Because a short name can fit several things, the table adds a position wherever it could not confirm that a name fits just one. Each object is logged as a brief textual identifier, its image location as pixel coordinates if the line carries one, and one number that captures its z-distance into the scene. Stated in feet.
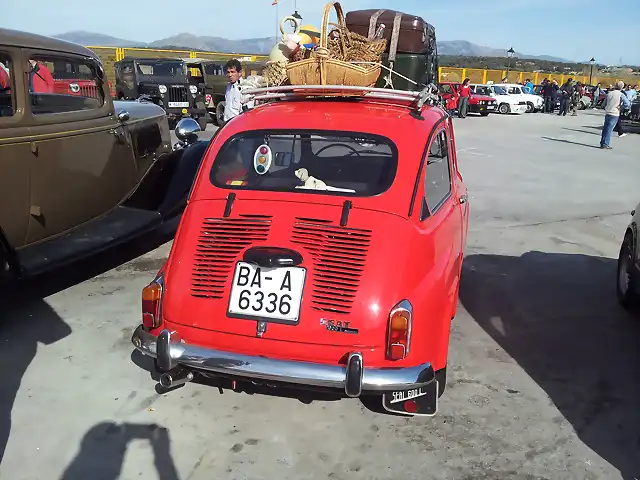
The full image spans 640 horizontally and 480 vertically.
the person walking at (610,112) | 47.14
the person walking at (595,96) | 113.70
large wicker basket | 14.17
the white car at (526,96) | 94.89
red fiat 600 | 9.64
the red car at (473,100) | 80.10
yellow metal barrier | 85.37
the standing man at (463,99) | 80.83
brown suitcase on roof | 23.39
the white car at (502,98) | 92.38
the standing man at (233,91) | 25.25
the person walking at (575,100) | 98.66
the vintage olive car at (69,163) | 14.34
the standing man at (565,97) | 93.61
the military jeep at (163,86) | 55.16
